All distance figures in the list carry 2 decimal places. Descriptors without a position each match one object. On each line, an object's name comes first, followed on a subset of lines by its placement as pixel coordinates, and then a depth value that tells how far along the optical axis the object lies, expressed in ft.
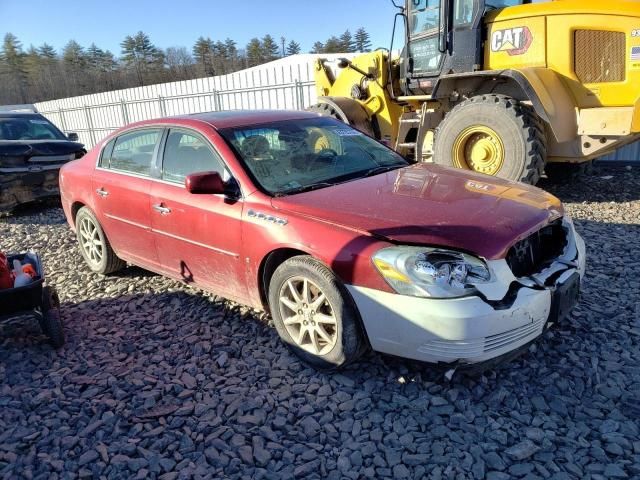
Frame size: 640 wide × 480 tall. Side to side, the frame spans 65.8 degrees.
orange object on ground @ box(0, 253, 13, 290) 11.42
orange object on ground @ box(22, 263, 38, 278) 11.91
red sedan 8.61
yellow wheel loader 19.39
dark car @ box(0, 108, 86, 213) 25.72
